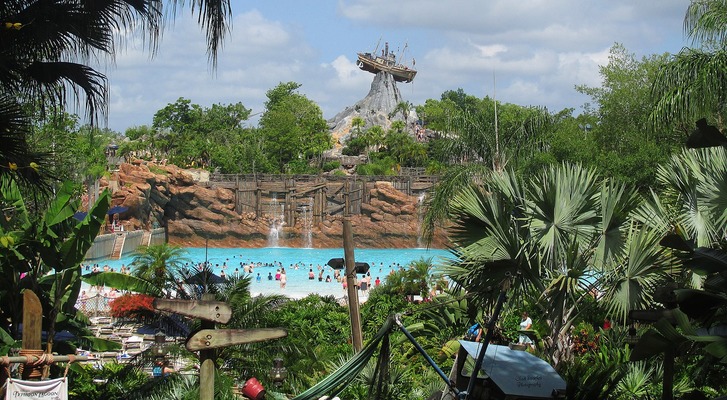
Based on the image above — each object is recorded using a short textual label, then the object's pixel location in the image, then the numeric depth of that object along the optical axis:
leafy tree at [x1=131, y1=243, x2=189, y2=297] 20.66
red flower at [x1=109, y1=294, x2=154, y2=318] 19.19
